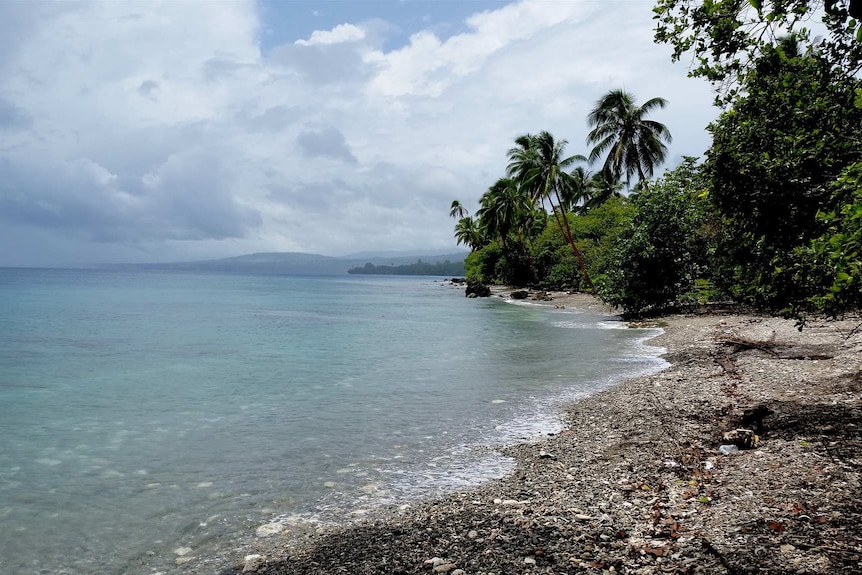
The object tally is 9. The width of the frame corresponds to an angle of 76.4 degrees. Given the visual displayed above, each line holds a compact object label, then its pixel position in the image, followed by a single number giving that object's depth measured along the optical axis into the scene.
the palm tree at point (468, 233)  106.44
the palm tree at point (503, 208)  69.44
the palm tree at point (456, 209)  112.69
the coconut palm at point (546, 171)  50.31
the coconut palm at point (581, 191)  74.44
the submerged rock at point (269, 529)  6.78
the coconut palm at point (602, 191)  68.15
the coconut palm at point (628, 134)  49.81
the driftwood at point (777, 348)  15.67
